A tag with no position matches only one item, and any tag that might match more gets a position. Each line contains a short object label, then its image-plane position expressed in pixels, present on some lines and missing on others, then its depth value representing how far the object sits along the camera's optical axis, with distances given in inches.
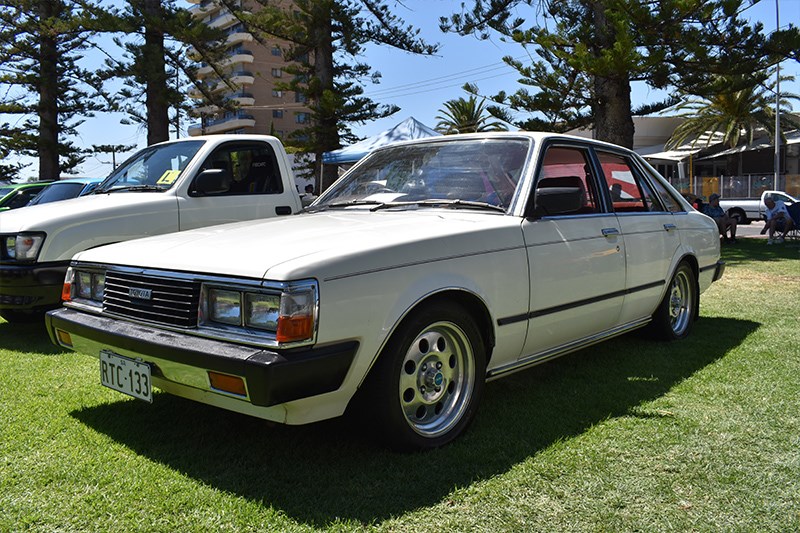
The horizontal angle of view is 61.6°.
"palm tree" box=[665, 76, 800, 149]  1380.4
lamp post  1126.9
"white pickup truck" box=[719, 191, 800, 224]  983.0
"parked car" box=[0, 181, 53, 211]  427.8
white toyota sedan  103.0
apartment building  2399.1
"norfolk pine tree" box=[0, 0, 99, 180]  707.4
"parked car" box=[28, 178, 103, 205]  362.0
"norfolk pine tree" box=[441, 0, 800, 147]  525.0
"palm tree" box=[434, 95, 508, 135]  1683.1
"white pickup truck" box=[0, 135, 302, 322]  205.2
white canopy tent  667.4
